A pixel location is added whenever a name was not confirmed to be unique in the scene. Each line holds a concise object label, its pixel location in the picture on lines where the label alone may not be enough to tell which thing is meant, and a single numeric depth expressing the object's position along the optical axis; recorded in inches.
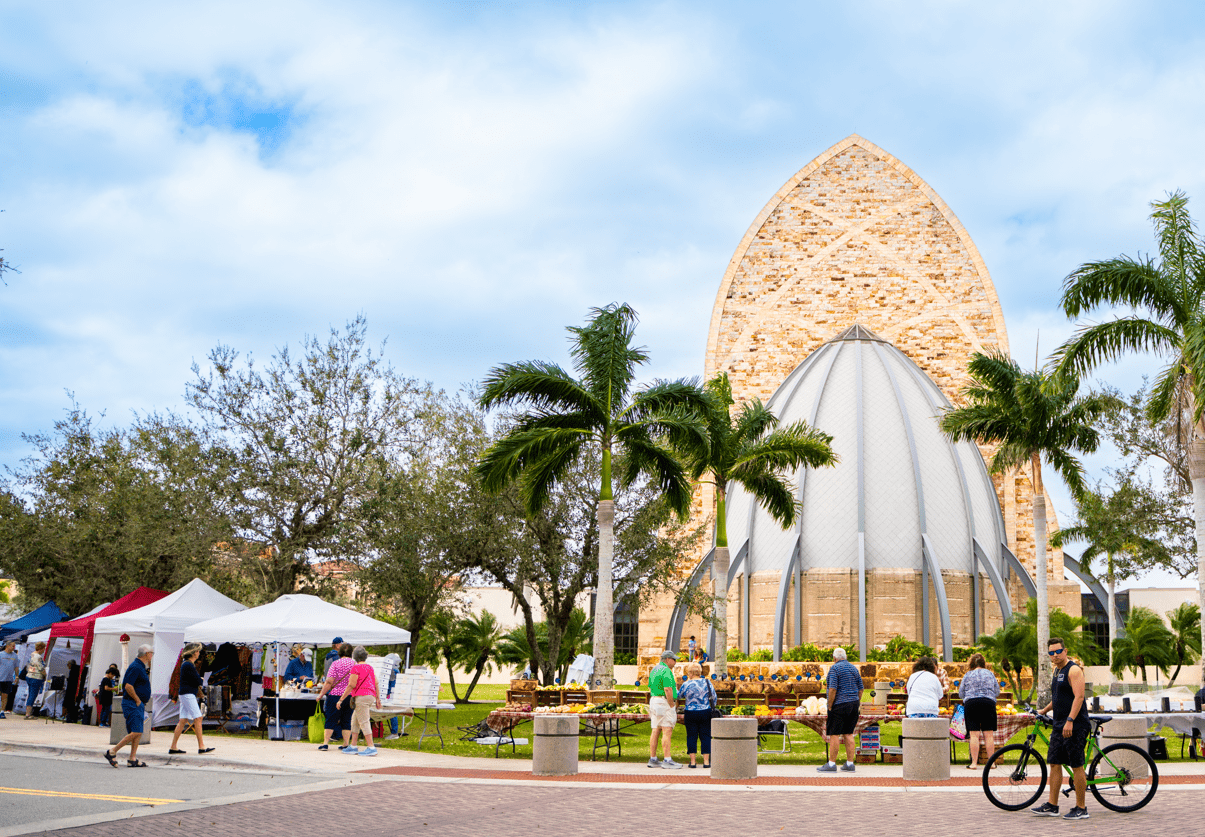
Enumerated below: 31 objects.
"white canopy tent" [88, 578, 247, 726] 799.7
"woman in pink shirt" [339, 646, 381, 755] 645.3
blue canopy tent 1176.8
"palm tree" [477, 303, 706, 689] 804.6
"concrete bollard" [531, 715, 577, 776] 546.6
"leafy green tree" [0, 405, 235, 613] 1050.7
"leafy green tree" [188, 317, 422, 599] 1024.2
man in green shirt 578.6
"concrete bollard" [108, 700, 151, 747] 636.9
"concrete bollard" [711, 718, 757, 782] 526.0
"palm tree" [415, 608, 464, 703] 1510.8
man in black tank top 395.9
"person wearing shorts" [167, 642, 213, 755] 614.2
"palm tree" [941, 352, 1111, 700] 948.6
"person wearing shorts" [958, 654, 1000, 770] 550.6
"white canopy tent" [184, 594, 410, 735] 746.2
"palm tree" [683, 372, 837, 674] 938.1
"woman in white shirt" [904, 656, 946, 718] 561.6
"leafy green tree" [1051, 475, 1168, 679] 1266.0
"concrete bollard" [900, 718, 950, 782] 521.7
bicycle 408.2
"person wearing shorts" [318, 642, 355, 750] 655.1
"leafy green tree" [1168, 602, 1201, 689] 1616.6
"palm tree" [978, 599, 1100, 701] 1182.3
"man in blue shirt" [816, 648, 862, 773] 551.2
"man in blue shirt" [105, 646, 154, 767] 566.9
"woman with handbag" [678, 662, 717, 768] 585.3
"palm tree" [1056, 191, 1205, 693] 746.8
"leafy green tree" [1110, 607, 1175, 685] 1541.6
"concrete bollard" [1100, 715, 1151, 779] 522.6
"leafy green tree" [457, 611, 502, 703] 1530.5
